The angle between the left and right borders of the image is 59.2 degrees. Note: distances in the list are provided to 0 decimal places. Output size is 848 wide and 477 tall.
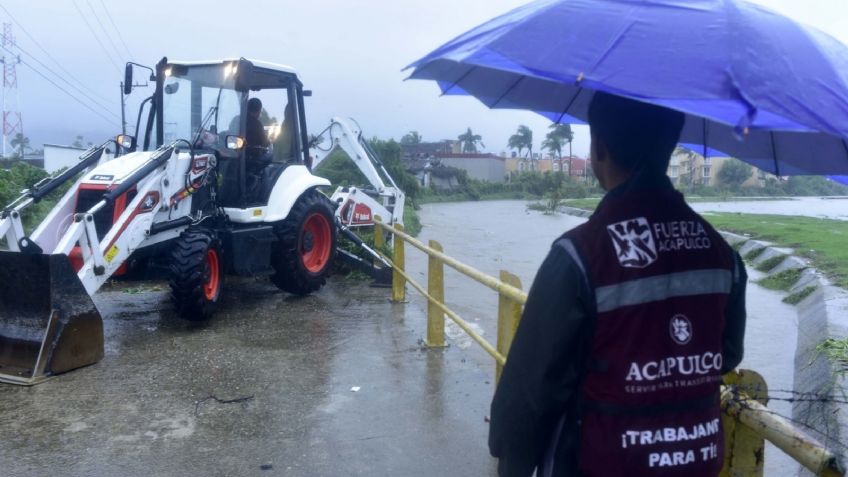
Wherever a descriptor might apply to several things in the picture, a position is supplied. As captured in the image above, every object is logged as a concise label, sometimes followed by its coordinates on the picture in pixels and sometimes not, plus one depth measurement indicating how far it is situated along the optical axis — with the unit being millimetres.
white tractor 6180
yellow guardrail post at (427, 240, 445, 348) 6867
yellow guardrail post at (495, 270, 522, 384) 4535
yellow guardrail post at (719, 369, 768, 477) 2518
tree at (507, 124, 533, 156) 101875
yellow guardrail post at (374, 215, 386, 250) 10781
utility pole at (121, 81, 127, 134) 9516
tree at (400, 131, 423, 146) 89950
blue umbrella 1790
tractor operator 9047
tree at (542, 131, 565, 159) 86575
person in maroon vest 1950
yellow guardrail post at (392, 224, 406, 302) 8828
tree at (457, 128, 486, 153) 120438
